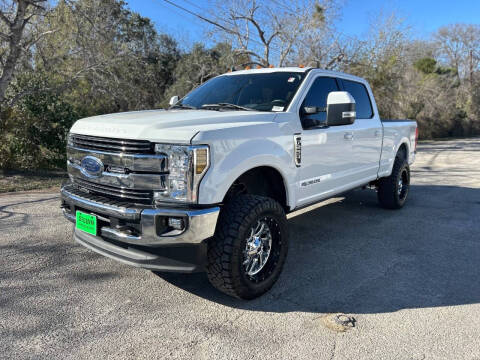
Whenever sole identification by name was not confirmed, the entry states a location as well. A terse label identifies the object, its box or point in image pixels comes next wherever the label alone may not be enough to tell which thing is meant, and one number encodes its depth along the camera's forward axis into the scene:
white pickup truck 2.76
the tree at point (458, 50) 45.89
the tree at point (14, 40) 8.23
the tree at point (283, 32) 18.06
